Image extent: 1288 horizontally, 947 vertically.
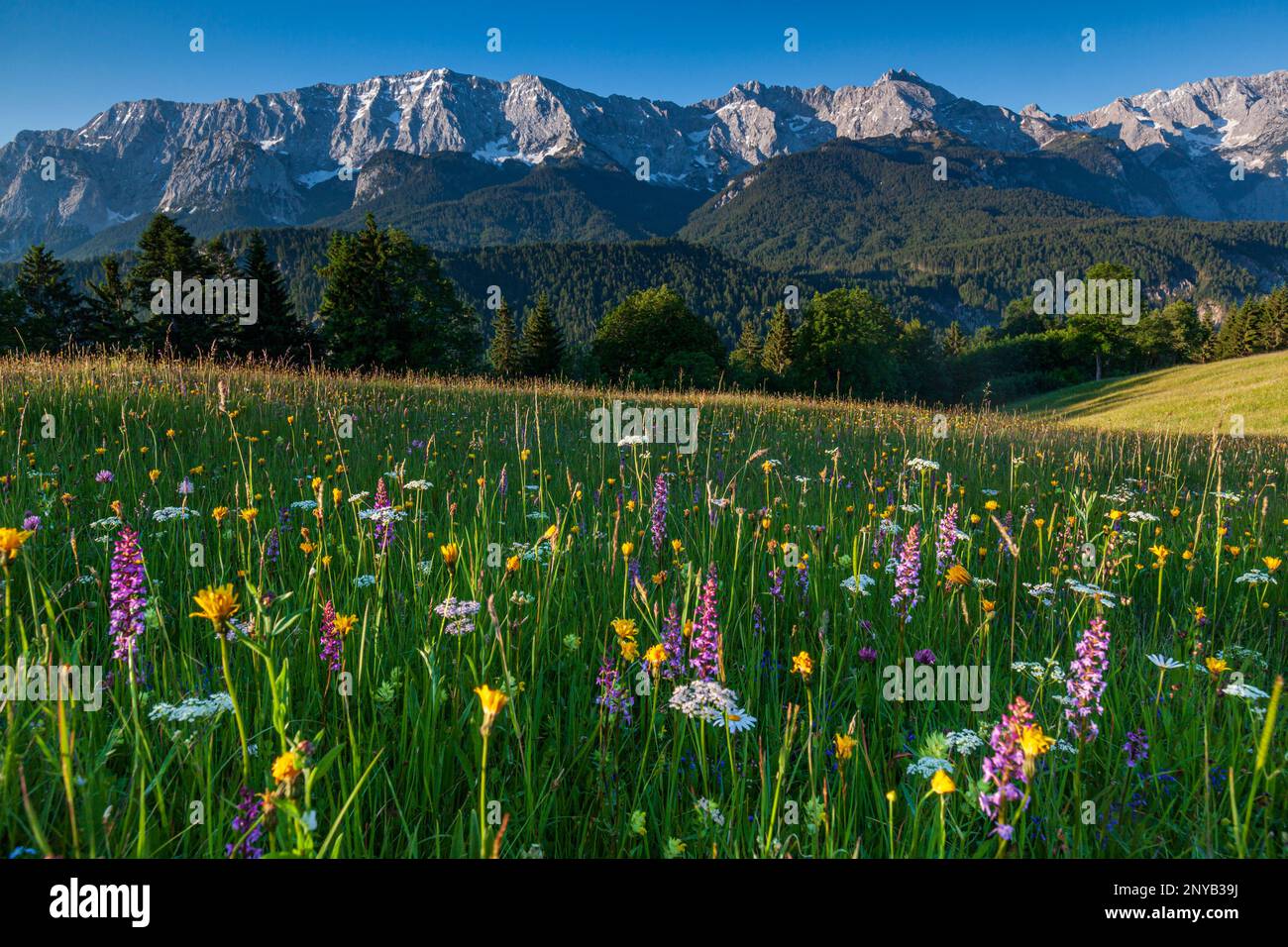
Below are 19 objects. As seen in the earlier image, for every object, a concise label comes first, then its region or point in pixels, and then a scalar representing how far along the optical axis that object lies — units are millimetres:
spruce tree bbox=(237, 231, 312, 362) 40406
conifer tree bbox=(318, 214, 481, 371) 42156
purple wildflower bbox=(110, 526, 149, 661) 1641
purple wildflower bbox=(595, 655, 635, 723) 1798
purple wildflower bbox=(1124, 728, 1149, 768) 1787
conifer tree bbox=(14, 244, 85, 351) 43062
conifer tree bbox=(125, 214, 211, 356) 39188
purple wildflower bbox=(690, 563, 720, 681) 1752
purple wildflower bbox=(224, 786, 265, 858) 1224
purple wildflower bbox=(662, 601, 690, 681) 1906
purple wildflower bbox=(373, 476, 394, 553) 2725
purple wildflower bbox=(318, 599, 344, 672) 1879
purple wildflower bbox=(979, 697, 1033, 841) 1132
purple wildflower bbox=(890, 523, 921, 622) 2442
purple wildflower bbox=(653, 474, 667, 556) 3260
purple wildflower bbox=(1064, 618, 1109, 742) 1576
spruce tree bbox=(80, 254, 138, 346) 42062
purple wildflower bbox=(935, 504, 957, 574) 2859
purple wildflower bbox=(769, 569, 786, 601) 2598
